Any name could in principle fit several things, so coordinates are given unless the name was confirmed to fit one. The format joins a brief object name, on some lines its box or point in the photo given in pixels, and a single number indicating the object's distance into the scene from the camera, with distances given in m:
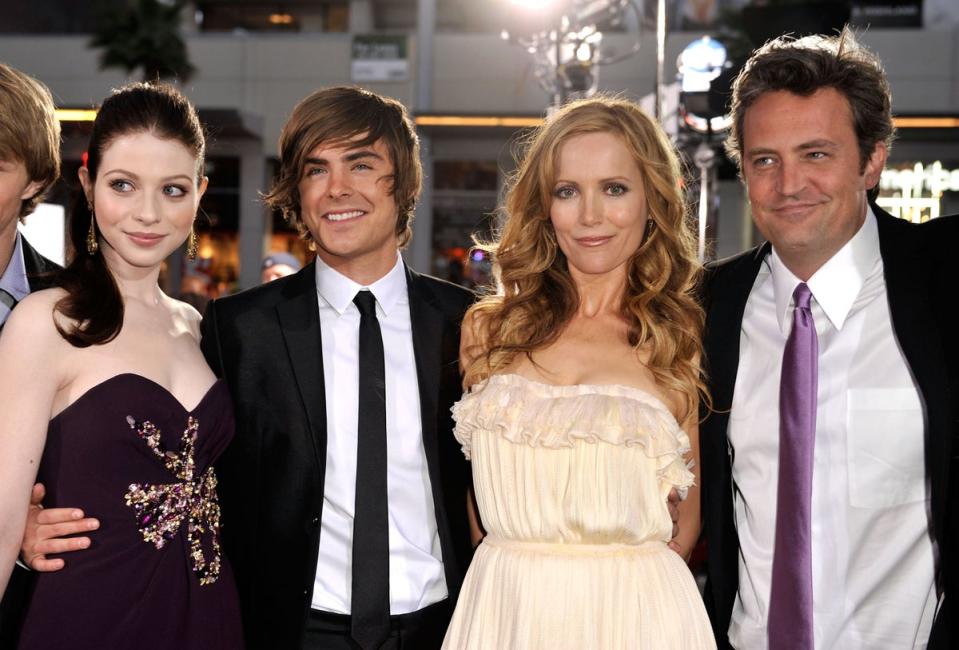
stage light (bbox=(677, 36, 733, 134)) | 6.57
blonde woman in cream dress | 2.32
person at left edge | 2.34
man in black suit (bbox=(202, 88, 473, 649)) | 2.43
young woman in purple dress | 2.14
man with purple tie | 2.28
